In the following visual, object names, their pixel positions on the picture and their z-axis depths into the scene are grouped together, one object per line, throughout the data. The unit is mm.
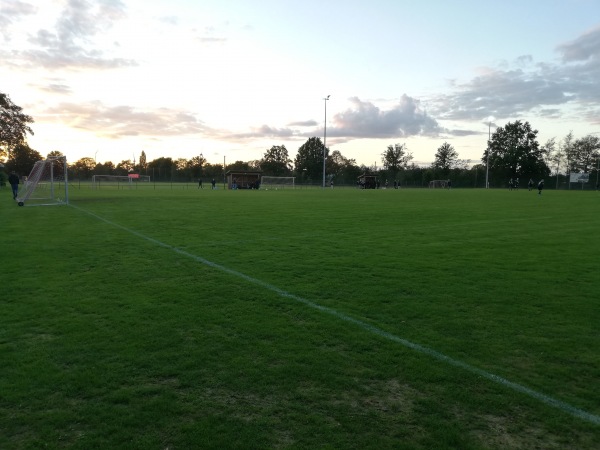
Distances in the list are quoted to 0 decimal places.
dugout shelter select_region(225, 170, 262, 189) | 62862
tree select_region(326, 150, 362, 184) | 100181
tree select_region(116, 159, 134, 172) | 127412
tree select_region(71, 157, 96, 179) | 72975
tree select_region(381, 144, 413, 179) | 118775
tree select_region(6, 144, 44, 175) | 76438
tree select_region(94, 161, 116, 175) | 86206
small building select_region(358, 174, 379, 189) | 74500
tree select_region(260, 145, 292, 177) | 132000
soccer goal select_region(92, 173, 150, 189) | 67700
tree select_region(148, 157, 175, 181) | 88000
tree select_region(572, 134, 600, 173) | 97562
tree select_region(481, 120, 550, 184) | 104375
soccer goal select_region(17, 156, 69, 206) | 23297
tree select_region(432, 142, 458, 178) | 111875
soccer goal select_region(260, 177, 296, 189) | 73875
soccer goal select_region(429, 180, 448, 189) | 91625
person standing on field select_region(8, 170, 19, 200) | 24234
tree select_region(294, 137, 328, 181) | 132500
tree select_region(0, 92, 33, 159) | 56188
